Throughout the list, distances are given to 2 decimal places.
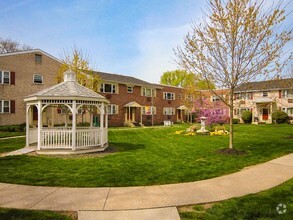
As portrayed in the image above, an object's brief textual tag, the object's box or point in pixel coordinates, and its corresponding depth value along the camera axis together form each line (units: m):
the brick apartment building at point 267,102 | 39.81
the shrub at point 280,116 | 37.34
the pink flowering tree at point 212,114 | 26.34
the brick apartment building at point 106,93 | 27.75
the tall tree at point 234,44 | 11.59
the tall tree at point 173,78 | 72.25
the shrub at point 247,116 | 42.03
